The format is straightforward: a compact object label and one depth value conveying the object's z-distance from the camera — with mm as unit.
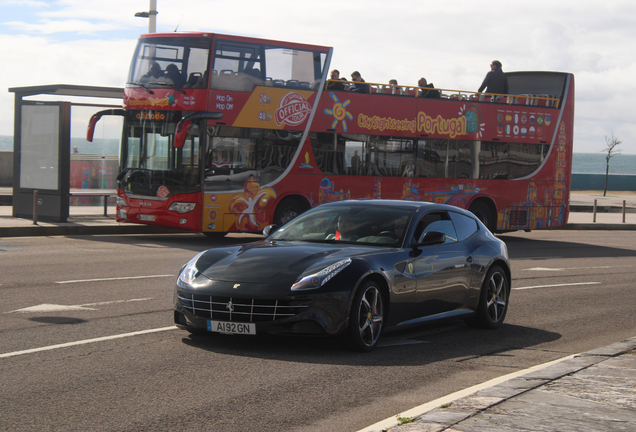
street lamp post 26047
